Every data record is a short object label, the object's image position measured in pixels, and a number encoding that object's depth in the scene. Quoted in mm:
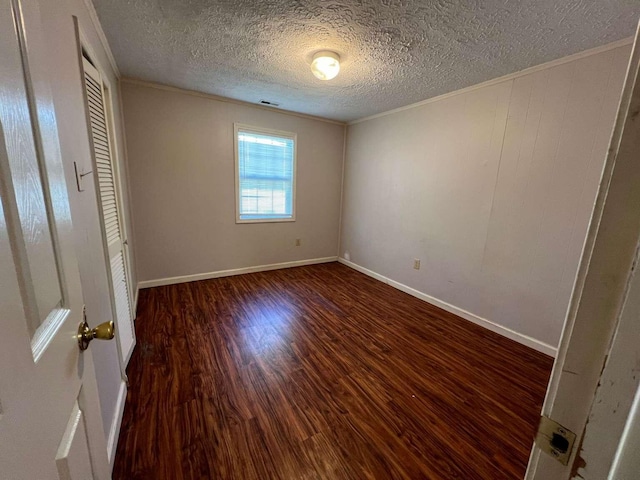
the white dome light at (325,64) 2010
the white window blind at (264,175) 3574
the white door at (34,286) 361
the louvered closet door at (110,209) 1525
